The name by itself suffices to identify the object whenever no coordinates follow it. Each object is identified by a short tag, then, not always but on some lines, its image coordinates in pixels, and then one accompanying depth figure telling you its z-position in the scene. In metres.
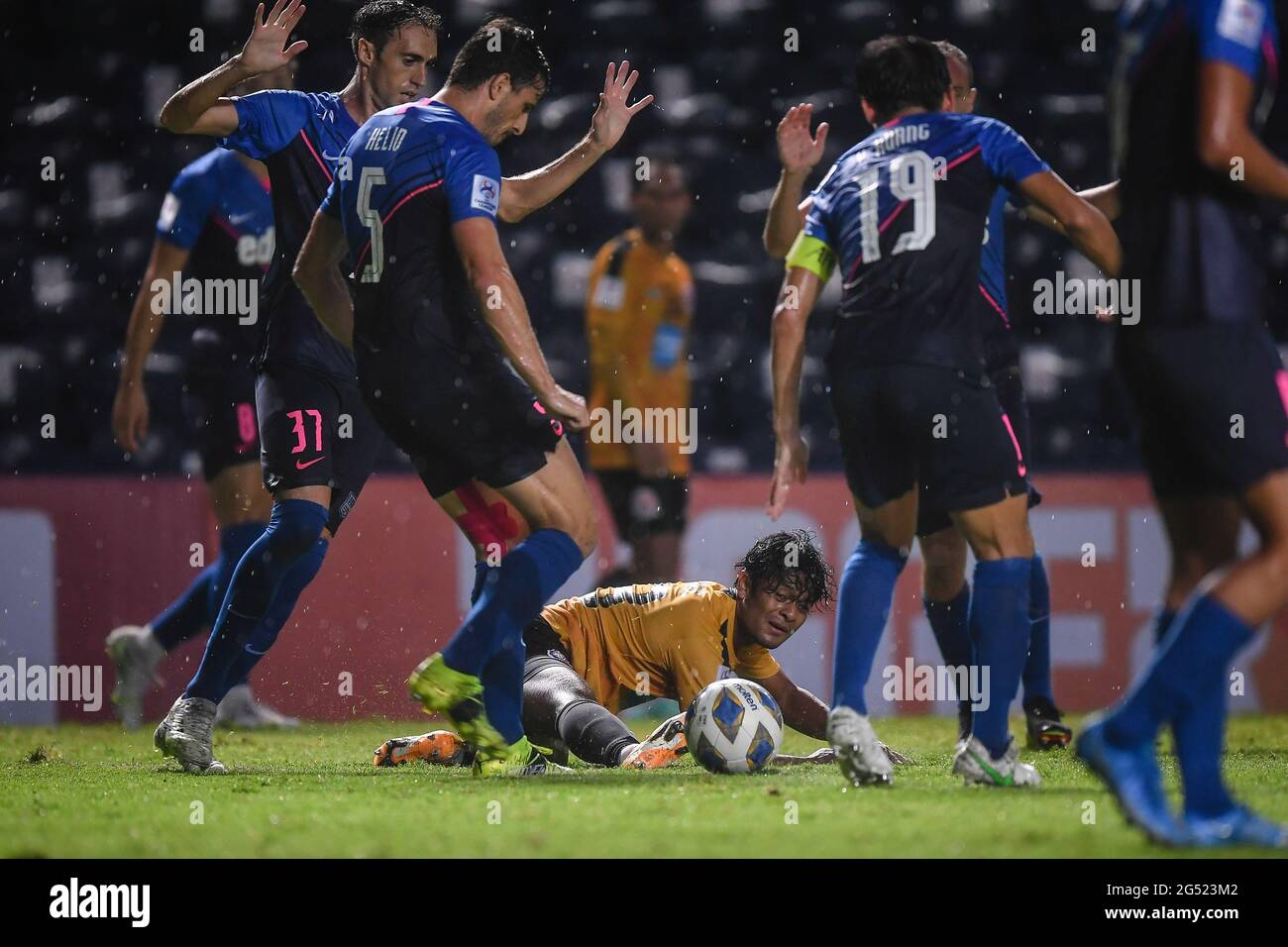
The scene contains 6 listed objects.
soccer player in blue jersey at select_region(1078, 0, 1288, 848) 5.33
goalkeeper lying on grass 9.02
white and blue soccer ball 8.37
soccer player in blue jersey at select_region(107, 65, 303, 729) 11.66
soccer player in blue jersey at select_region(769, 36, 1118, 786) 7.28
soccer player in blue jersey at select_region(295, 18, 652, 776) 7.61
